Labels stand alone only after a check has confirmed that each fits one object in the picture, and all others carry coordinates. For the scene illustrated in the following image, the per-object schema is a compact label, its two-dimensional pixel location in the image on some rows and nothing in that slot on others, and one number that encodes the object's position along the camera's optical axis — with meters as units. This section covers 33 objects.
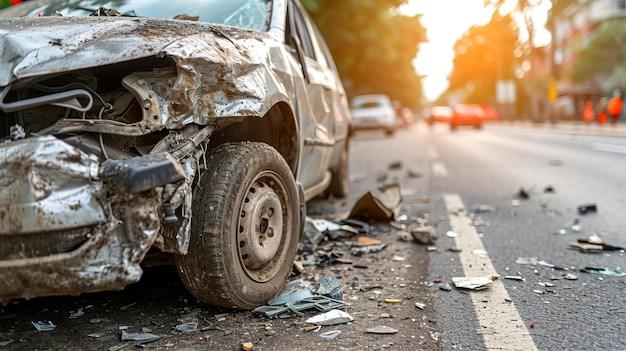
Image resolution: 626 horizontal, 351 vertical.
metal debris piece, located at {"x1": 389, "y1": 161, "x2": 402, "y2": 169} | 10.73
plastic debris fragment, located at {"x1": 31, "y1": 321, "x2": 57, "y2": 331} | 2.72
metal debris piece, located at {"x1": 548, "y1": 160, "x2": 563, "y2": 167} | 10.66
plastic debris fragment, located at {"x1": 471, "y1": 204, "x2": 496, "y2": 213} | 6.01
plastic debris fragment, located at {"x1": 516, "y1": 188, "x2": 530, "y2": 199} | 6.87
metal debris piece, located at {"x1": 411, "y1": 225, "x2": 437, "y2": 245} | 4.53
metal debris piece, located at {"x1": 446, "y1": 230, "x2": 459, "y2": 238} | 4.77
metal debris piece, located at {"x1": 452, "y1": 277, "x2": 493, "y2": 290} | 3.36
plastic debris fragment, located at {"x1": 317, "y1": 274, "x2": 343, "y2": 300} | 3.18
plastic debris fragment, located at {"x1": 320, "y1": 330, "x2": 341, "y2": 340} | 2.62
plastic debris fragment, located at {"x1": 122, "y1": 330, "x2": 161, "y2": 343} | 2.59
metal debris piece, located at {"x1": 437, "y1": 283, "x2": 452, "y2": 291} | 3.33
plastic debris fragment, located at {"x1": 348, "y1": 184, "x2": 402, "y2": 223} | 5.29
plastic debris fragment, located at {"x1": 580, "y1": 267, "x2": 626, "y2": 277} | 3.63
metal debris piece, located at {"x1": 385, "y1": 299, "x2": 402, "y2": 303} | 3.13
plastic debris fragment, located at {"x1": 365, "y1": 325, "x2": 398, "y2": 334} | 2.68
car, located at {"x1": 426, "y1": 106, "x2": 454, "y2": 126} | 45.67
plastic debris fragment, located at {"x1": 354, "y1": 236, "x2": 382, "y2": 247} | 4.52
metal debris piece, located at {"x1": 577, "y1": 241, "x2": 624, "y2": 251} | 4.30
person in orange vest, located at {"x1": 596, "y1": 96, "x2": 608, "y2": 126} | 24.09
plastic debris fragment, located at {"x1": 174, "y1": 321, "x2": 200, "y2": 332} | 2.71
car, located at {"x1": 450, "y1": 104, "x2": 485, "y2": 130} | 33.16
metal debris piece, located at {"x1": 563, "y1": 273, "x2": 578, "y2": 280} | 3.55
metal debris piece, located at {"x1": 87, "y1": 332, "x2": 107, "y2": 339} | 2.64
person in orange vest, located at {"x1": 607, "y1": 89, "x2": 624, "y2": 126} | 21.62
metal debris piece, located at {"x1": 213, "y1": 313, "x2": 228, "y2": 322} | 2.82
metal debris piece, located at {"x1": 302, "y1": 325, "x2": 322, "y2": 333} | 2.71
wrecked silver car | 2.09
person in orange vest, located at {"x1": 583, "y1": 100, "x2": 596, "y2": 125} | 26.06
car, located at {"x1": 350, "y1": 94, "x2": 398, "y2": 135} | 25.47
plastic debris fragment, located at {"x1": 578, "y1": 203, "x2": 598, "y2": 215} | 5.90
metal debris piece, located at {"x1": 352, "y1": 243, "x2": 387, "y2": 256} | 4.25
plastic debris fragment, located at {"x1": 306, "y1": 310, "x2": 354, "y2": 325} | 2.80
